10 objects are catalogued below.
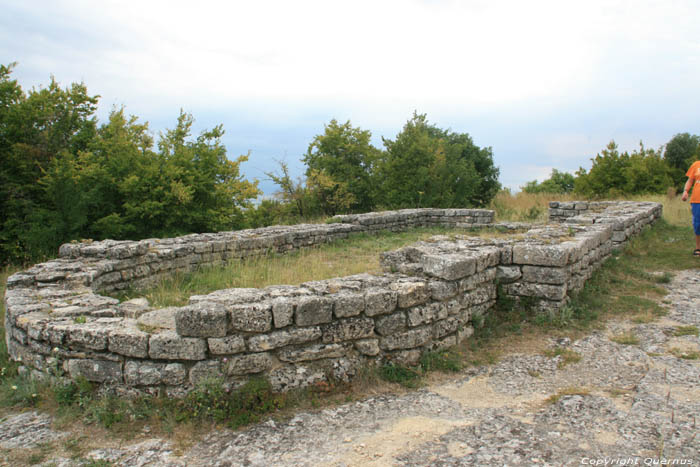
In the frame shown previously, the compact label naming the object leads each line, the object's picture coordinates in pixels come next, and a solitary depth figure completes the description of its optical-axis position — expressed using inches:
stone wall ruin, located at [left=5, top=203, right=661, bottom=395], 147.9
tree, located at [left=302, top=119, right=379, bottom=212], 935.7
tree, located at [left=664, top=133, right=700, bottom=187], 1015.0
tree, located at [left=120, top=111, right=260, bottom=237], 504.7
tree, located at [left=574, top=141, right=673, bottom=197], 869.2
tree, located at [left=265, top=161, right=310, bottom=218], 851.4
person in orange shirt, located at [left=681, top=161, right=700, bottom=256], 335.9
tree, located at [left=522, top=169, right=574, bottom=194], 1508.4
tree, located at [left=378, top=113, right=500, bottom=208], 794.8
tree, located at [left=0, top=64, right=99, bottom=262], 453.7
